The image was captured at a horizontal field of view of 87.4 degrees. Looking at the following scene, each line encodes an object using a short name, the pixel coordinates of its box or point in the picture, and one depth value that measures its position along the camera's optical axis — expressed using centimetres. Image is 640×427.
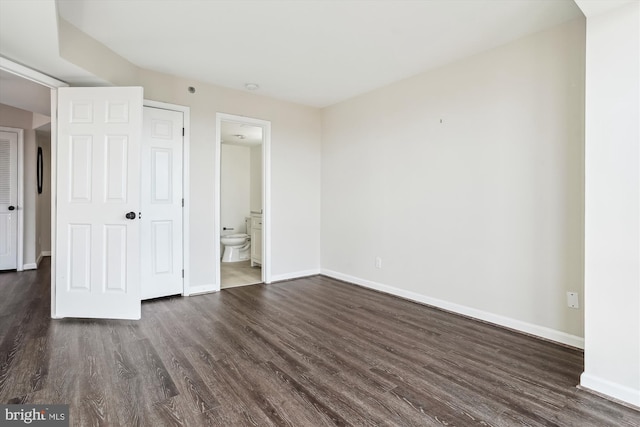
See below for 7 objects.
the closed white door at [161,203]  356
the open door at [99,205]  297
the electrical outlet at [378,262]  408
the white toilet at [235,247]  593
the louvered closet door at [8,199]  499
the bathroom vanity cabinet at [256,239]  546
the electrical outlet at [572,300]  249
